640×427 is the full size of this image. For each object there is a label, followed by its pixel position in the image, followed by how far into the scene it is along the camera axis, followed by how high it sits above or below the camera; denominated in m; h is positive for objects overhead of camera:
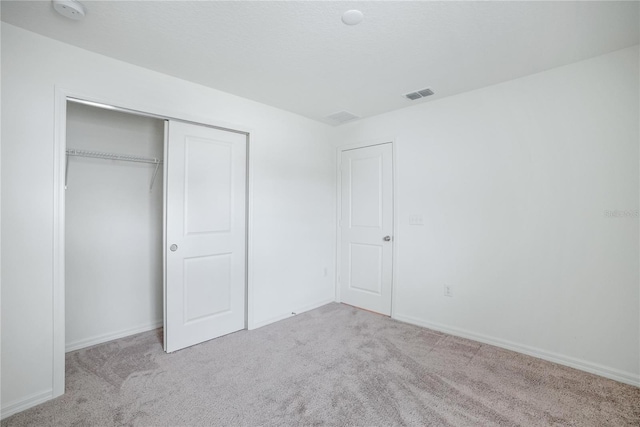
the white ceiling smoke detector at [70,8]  1.68 +1.19
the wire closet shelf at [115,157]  2.55 +0.54
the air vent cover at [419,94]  2.91 +1.22
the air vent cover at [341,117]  3.58 +1.23
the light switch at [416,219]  3.26 -0.04
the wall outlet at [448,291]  3.04 -0.78
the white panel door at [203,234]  2.67 -0.19
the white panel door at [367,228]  3.57 -0.17
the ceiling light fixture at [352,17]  1.77 +1.21
